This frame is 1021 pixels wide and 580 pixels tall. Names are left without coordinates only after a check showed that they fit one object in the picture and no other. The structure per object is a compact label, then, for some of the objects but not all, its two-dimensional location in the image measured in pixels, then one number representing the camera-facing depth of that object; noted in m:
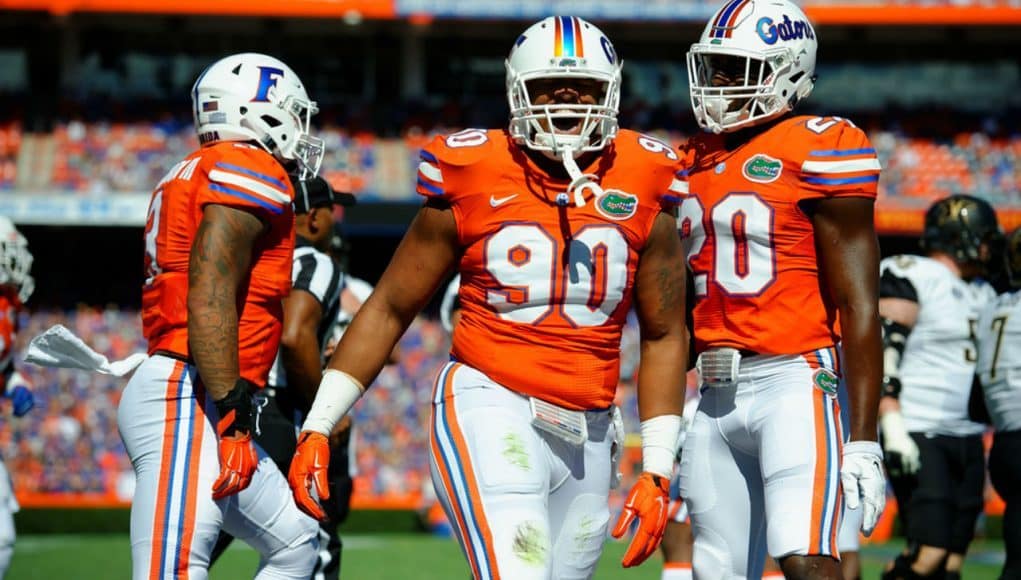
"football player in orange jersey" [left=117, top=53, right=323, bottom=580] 8.04
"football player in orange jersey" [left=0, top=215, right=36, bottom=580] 12.70
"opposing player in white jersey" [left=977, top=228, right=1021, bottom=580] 11.77
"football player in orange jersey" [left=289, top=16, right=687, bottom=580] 7.38
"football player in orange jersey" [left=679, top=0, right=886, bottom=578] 7.97
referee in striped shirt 10.14
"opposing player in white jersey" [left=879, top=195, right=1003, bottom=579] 12.84
